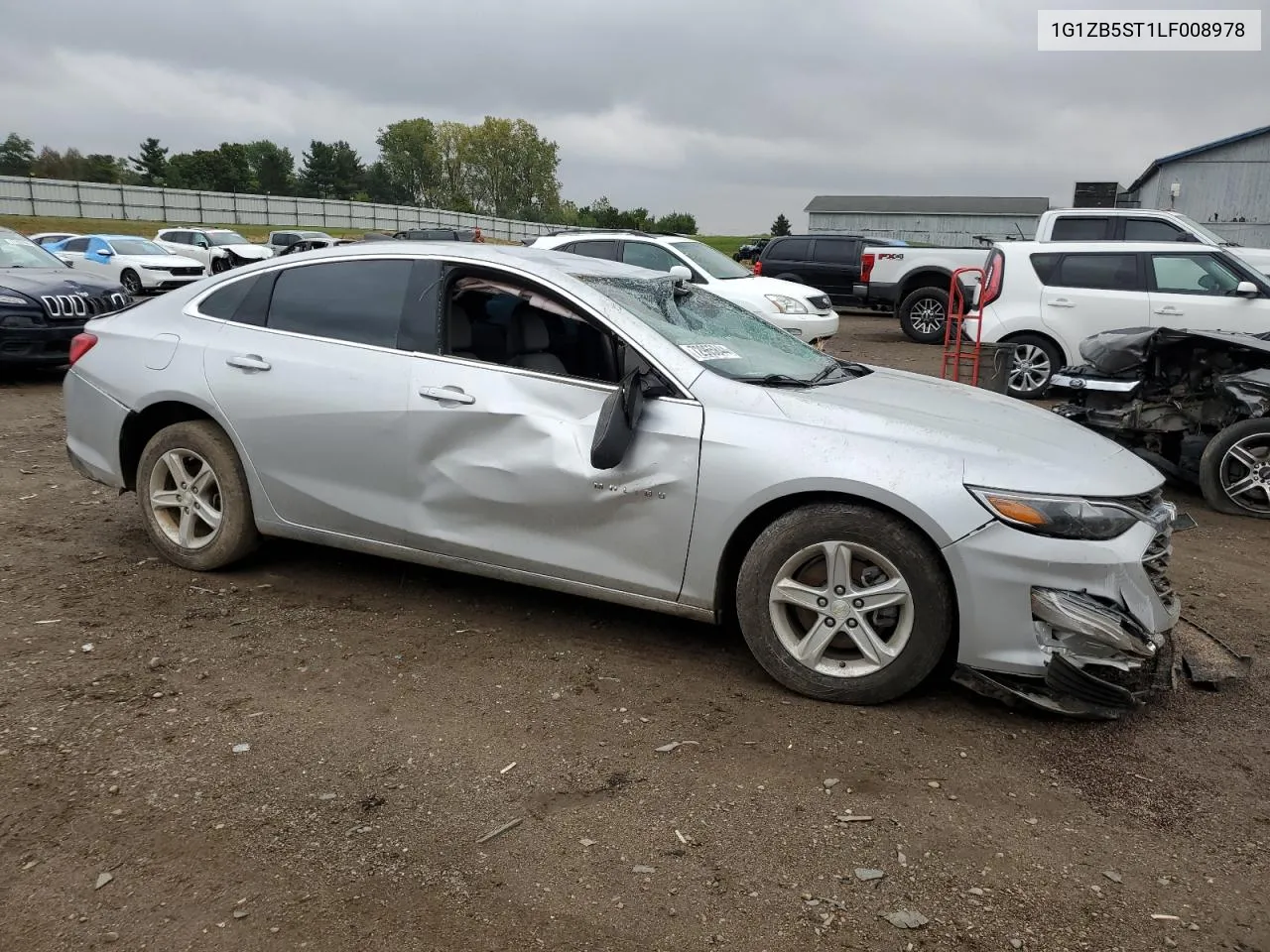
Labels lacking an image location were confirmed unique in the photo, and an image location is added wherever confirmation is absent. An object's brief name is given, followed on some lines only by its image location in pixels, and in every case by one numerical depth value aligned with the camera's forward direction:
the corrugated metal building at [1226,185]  32.25
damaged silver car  3.33
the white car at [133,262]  22.22
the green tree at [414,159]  115.19
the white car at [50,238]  24.94
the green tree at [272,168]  101.44
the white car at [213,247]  27.41
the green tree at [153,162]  91.56
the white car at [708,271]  12.11
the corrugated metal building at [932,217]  57.31
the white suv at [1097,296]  10.34
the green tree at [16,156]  87.78
